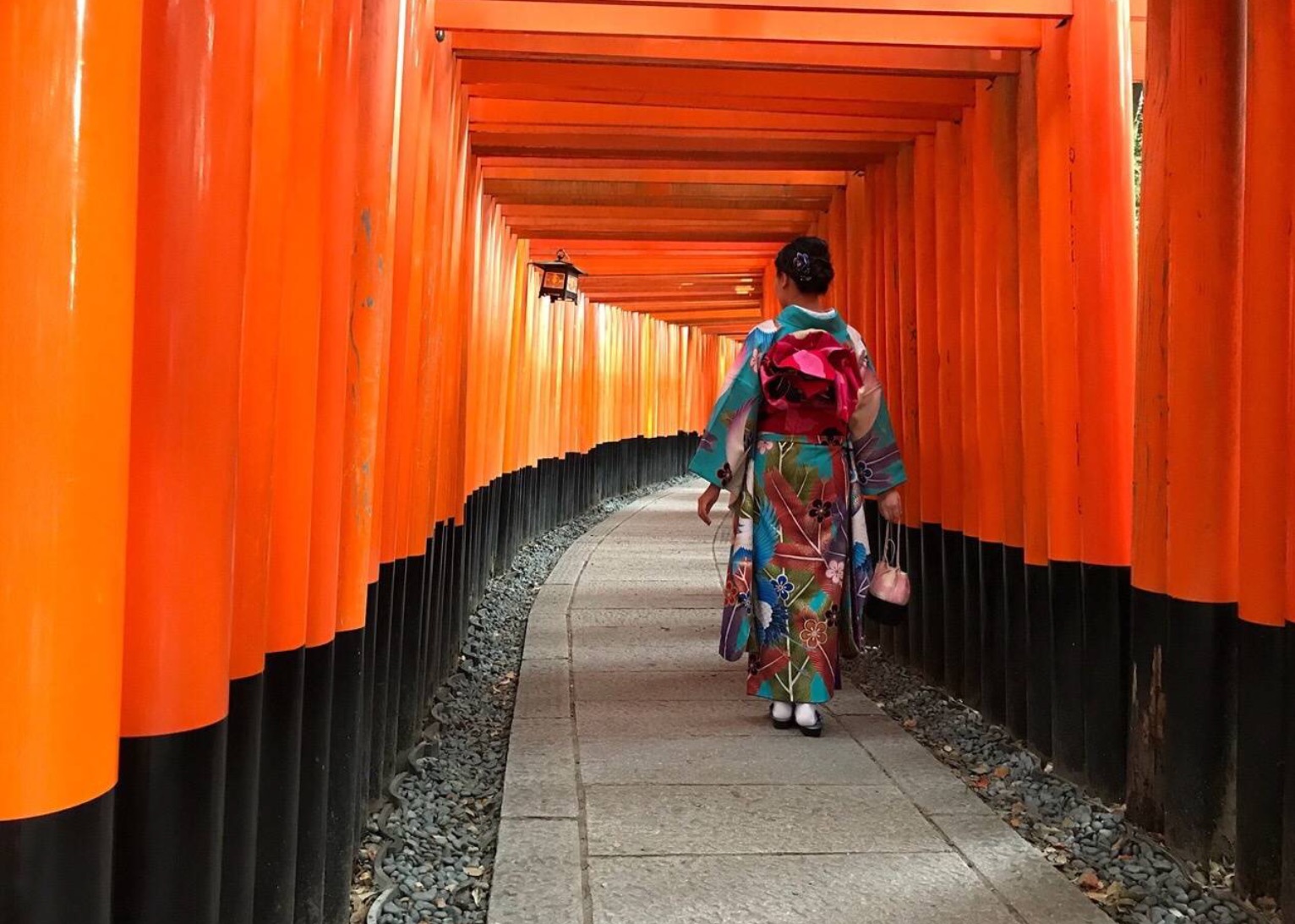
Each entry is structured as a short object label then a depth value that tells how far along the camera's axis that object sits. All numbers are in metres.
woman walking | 4.05
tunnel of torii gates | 1.09
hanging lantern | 8.57
